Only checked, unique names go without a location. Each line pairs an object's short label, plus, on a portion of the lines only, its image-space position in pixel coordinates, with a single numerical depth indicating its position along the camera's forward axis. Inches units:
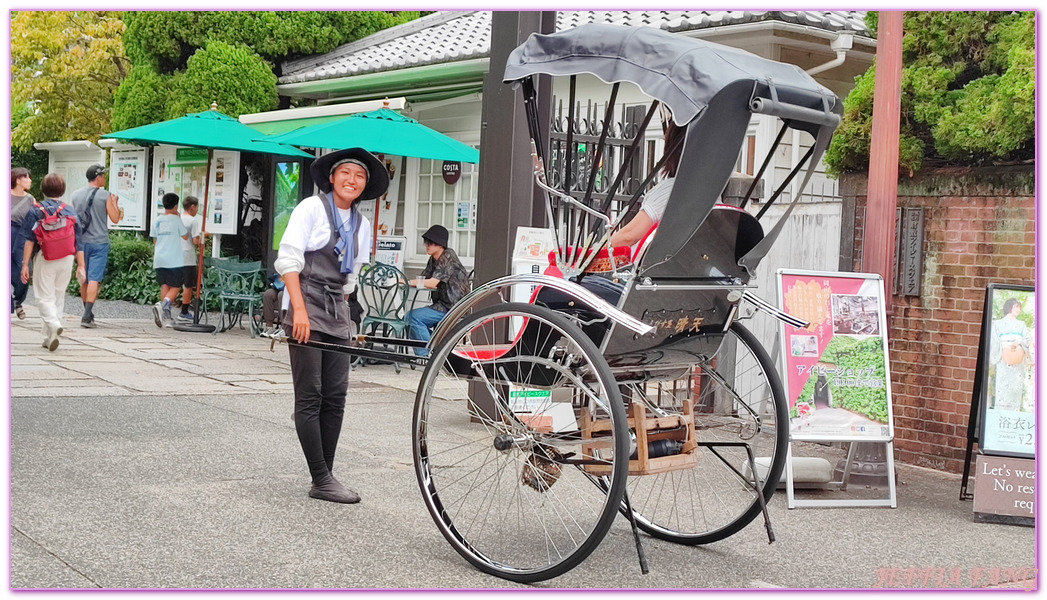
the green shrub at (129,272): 624.4
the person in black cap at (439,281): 391.5
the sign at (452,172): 527.2
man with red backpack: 408.5
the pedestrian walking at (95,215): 507.8
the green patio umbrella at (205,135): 494.3
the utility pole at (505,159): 294.4
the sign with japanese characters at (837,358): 242.2
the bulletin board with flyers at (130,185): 638.5
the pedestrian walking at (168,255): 514.9
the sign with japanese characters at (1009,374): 235.6
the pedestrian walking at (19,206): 399.9
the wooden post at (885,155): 256.8
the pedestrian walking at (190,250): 527.2
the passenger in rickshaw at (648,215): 180.2
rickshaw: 167.0
